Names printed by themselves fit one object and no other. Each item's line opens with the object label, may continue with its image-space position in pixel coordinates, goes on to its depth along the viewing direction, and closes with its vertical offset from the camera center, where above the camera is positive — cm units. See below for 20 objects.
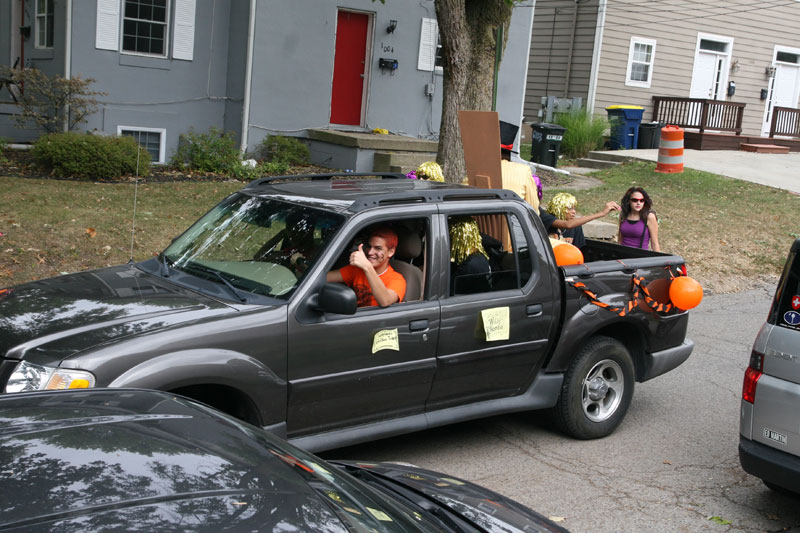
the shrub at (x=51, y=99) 1427 +12
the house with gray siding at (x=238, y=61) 1512 +115
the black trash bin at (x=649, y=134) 2317 +69
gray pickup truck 422 -109
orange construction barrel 1838 +23
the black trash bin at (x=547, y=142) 1945 +20
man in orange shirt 517 -86
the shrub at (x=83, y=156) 1277 -72
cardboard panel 750 +0
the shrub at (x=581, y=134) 2192 +51
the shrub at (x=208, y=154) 1498 -61
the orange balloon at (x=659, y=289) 638 -97
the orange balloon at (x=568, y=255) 629 -77
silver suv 476 -130
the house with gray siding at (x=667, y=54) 2394 +317
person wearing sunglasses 884 -66
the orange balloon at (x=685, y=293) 631 -97
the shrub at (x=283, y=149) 1614 -44
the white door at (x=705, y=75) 2584 +274
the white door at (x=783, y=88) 2786 +276
